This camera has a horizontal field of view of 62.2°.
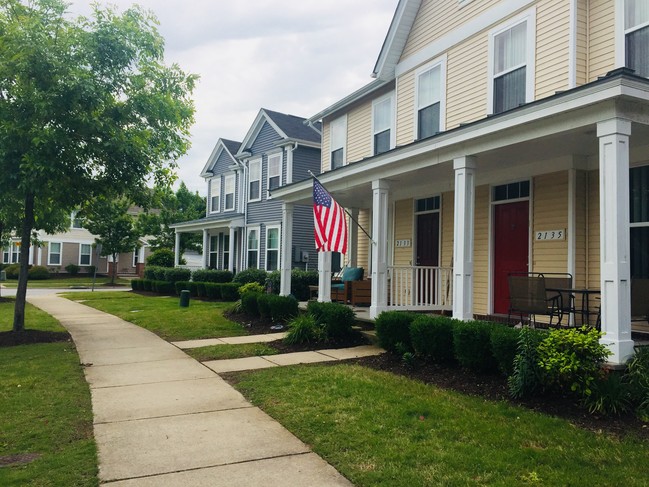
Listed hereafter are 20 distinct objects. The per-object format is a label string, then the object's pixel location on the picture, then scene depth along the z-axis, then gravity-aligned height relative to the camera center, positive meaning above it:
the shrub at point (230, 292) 19.11 -0.75
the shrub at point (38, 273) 38.91 -0.44
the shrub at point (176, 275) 24.44 -0.23
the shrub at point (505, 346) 5.94 -0.78
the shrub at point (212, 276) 22.64 -0.23
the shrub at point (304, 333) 9.45 -1.07
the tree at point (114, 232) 33.78 +2.32
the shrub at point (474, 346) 6.43 -0.85
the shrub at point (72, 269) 42.22 -0.11
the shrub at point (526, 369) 5.59 -0.96
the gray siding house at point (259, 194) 21.98 +3.57
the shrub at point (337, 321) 9.53 -0.85
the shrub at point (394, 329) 7.93 -0.83
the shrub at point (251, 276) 20.36 -0.19
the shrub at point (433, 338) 7.16 -0.85
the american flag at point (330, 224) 9.75 +0.89
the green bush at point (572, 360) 5.27 -0.82
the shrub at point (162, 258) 31.92 +0.67
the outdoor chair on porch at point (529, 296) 6.91 -0.26
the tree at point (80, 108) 9.13 +2.94
